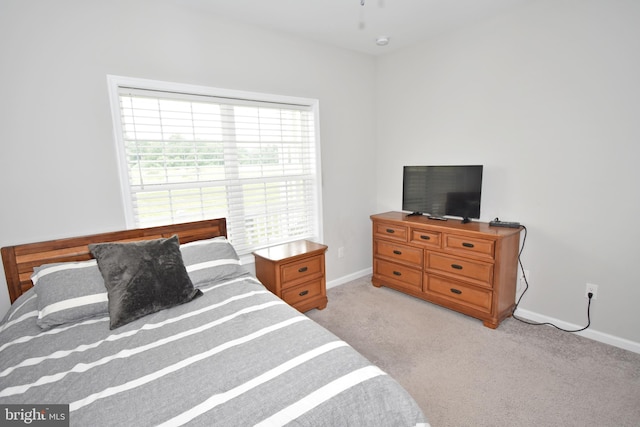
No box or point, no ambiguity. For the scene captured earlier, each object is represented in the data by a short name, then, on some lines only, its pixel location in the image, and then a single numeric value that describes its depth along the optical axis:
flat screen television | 2.87
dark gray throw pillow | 1.71
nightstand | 2.70
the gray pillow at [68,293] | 1.65
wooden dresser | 2.59
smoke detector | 3.13
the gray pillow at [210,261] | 2.12
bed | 1.07
